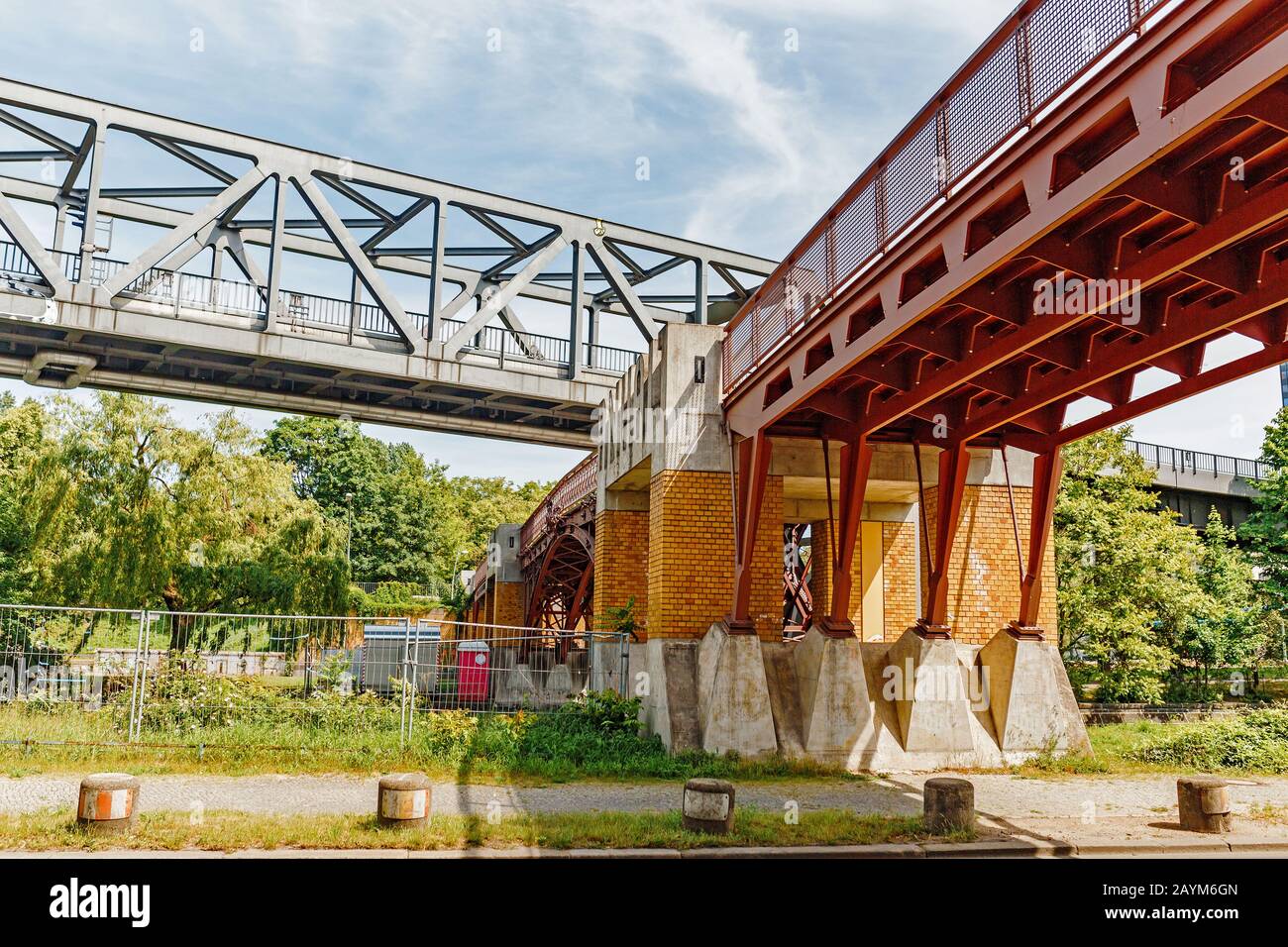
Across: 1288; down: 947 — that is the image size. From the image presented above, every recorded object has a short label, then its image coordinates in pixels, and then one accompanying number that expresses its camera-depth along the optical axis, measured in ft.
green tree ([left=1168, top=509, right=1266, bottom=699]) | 85.65
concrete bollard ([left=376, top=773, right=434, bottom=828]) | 26.35
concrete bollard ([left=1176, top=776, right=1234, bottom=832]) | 28.68
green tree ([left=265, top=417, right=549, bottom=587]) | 221.66
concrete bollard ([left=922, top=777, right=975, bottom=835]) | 27.61
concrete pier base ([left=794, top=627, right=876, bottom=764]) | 42.27
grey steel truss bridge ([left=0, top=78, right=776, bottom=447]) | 72.23
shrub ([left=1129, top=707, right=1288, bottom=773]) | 44.50
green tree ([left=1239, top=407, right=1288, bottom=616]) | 95.91
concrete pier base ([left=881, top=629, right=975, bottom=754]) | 43.06
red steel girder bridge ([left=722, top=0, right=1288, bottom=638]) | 20.56
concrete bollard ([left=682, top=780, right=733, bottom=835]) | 26.94
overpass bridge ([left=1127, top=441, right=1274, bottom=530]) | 113.70
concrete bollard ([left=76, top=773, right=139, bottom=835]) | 24.88
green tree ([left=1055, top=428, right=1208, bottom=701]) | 75.41
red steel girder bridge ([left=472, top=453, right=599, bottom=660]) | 78.40
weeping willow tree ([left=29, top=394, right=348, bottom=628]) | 74.59
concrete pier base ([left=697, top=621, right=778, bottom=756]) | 42.45
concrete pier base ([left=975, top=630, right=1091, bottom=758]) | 44.01
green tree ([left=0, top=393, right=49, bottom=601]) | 76.18
